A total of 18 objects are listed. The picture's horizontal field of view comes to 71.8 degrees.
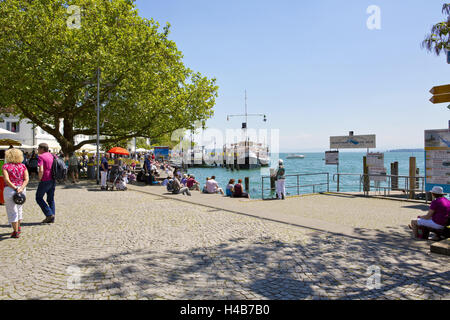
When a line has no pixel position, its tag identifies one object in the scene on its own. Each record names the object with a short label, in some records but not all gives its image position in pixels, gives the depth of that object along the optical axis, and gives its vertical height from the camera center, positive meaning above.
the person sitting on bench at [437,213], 6.49 -1.20
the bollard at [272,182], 30.67 -2.54
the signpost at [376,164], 16.42 -0.38
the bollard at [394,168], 24.41 -0.94
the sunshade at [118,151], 21.69 +0.53
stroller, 16.34 -1.13
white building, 45.84 +4.07
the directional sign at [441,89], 6.57 +1.43
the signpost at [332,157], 18.22 +0.01
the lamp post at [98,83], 18.73 +4.81
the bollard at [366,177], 16.58 -1.09
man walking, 7.55 -0.47
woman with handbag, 6.35 -0.48
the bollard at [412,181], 14.91 -1.18
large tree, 18.44 +5.59
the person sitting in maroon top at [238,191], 15.97 -1.72
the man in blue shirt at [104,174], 16.48 -0.82
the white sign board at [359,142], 18.42 +0.91
